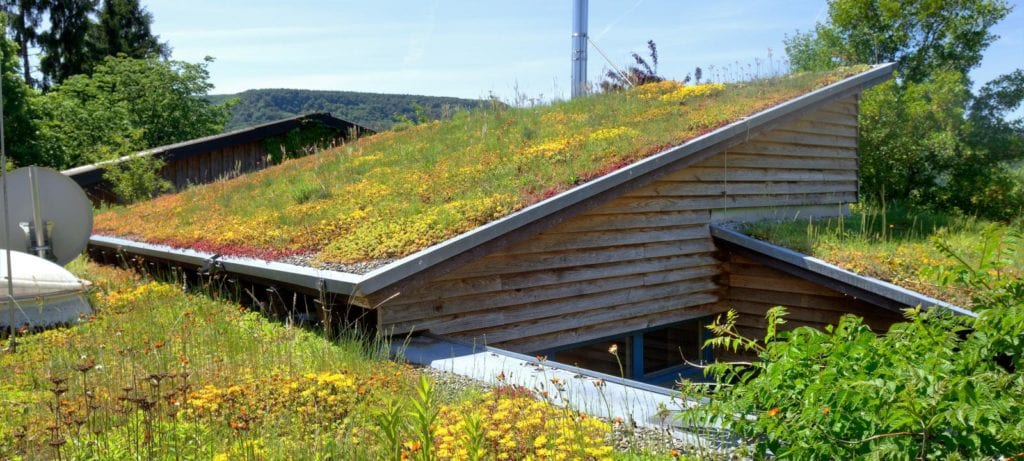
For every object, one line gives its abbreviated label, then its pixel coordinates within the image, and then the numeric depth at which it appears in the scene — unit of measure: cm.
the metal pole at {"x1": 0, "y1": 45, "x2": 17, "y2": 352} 653
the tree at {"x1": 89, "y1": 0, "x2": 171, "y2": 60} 3844
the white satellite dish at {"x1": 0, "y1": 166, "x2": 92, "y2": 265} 981
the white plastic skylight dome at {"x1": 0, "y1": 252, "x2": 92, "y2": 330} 777
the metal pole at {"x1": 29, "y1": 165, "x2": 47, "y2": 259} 977
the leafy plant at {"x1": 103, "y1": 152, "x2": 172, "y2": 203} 1853
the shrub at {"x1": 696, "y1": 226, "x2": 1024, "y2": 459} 290
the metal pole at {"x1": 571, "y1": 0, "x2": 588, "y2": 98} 1580
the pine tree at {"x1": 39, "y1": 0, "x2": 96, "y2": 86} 3603
